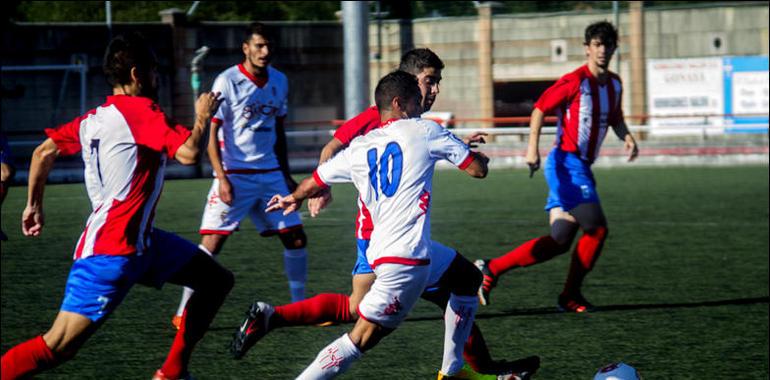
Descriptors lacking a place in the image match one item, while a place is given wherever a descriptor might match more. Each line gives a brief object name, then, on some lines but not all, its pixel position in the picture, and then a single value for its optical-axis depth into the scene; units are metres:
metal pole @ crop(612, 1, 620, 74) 59.88
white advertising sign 67.19
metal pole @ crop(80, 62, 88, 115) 54.85
